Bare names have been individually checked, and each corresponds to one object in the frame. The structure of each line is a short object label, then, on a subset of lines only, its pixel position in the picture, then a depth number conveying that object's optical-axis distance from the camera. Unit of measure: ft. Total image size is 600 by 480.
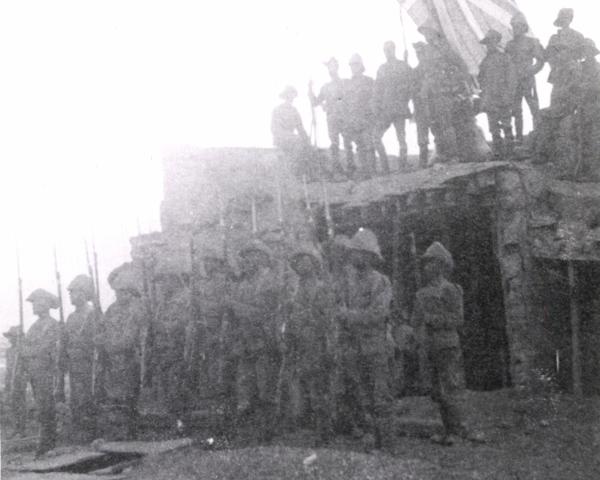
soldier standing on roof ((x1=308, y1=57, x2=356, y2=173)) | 32.12
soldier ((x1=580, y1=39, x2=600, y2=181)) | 25.13
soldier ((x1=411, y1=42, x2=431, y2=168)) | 29.32
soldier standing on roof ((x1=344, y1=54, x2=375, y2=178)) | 31.48
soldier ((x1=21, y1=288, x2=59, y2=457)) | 24.95
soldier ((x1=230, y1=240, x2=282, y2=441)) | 23.03
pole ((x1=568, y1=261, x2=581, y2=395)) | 23.98
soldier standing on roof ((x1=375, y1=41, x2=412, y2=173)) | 30.60
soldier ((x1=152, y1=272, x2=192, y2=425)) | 25.32
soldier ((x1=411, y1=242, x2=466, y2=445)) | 20.53
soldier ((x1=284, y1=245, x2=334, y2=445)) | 21.36
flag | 30.78
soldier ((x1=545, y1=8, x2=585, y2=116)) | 25.14
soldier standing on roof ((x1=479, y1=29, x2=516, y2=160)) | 27.91
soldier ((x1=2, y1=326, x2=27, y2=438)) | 29.07
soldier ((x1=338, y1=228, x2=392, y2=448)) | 20.17
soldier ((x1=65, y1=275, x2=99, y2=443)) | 26.18
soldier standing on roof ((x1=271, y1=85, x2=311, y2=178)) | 32.78
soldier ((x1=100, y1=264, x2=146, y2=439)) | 25.41
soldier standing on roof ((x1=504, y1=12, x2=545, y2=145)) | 27.45
